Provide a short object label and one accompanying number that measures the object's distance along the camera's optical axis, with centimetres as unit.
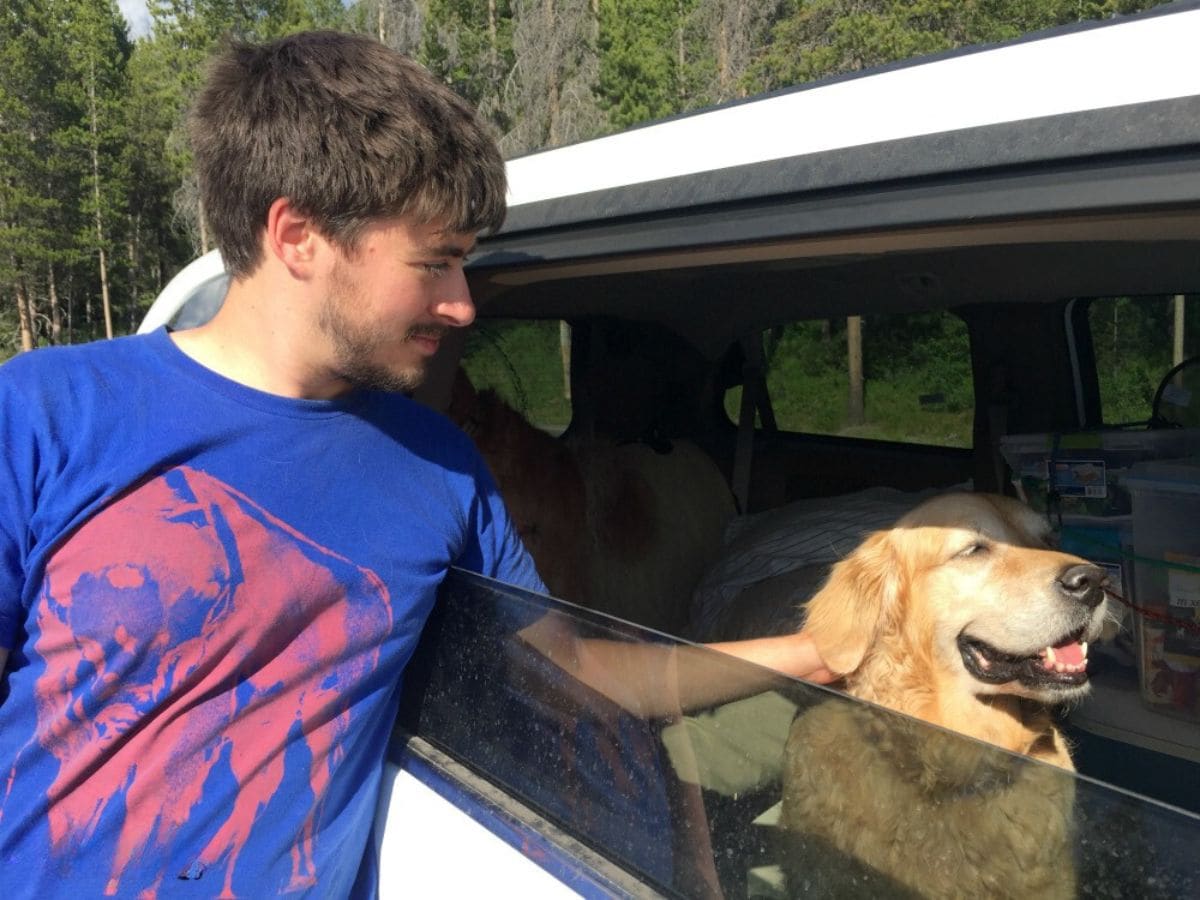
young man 136
